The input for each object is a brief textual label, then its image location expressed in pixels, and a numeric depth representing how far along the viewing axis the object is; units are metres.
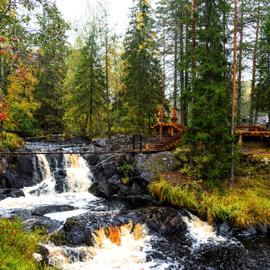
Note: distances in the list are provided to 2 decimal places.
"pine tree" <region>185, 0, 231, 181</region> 17.36
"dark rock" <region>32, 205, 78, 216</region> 16.08
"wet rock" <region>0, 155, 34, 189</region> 20.46
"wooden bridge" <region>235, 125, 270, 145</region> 21.52
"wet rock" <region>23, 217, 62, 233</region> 13.79
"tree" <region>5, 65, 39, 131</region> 21.52
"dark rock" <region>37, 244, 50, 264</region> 10.81
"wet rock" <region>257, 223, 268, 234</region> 14.97
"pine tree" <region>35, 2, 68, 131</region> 38.00
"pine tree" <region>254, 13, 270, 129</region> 25.15
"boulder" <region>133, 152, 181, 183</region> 19.33
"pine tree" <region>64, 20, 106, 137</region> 32.47
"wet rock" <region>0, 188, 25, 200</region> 18.74
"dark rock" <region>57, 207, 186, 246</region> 12.91
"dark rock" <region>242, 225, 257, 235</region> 14.78
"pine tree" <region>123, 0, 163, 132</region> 28.09
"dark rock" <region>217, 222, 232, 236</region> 14.66
